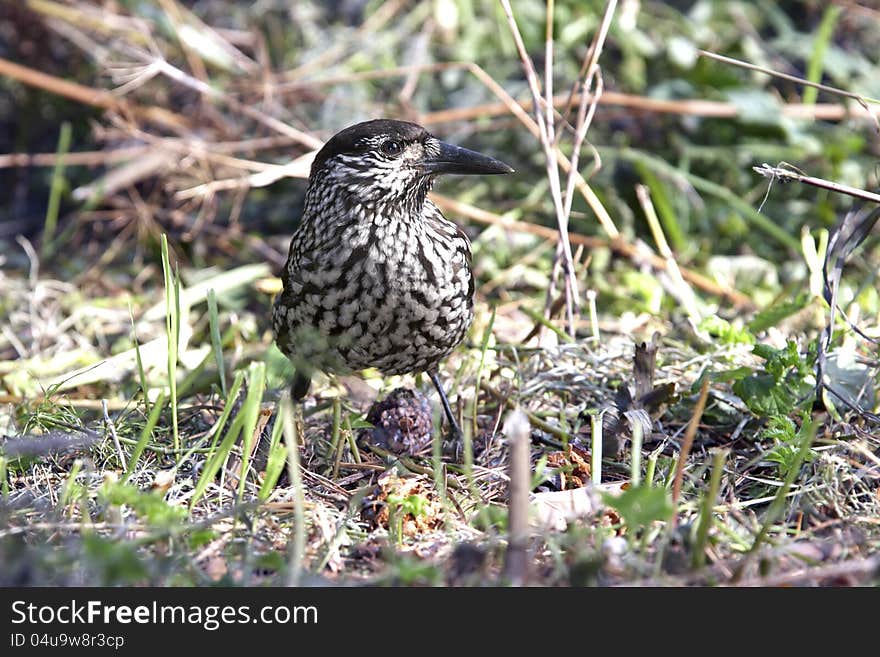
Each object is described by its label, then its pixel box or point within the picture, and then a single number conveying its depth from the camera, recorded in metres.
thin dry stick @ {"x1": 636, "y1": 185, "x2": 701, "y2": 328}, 8.30
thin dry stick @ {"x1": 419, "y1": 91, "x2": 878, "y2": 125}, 10.16
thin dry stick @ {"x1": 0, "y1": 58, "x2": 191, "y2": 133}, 10.61
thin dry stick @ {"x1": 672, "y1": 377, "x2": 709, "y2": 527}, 4.97
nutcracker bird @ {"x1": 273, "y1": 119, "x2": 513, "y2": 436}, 6.57
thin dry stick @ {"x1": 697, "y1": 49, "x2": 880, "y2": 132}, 5.94
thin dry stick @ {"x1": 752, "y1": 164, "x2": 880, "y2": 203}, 5.47
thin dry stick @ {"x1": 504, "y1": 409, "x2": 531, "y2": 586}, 4.19
